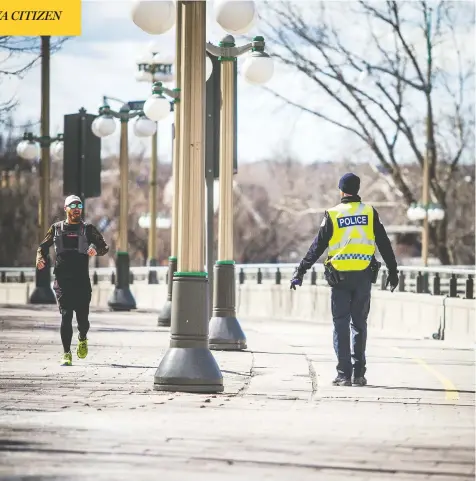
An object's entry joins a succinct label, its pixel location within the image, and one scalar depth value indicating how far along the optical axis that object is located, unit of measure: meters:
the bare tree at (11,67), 26.02
